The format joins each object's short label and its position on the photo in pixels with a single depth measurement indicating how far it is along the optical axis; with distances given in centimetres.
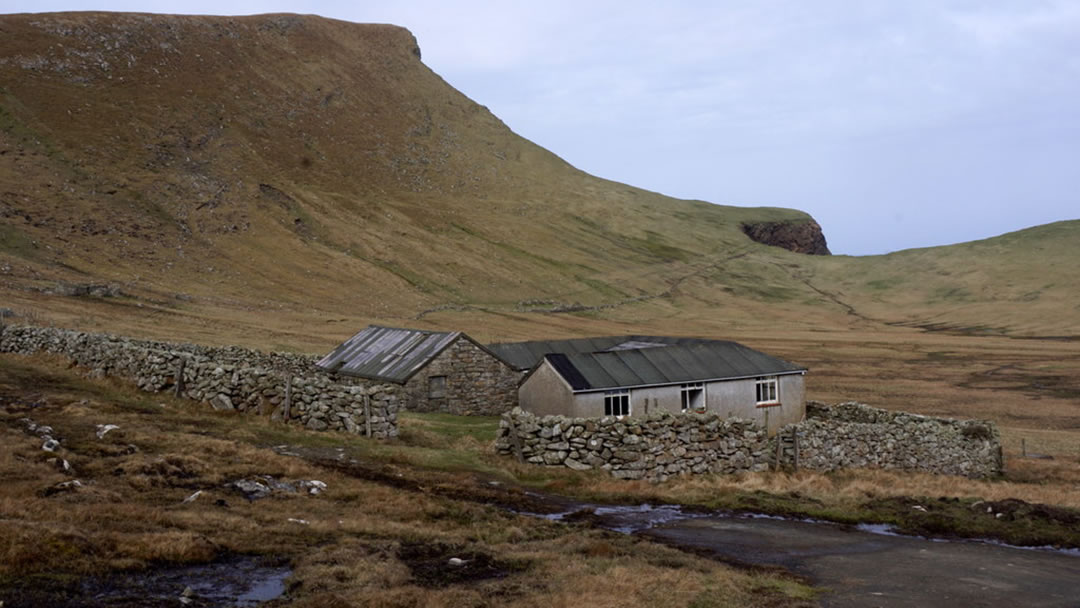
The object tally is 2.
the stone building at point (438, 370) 4025
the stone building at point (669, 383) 3606
